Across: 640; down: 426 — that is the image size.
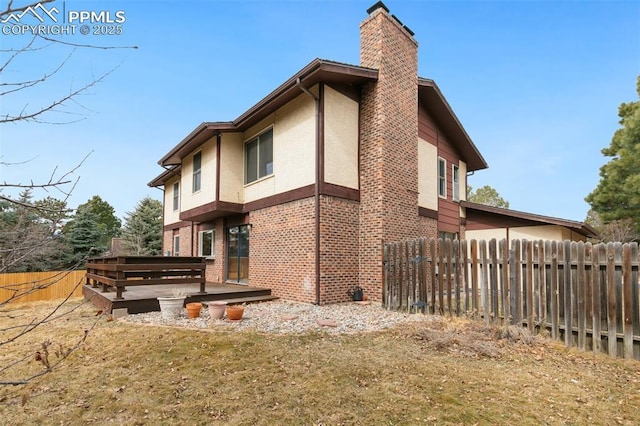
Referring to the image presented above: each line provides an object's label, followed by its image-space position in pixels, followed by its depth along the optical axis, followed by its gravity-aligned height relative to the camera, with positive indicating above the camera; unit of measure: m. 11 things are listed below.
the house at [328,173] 9.88 +2.08
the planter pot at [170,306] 7.88 -1.57
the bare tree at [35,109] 1.72 +0.67
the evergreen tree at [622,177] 21.36 +3.90
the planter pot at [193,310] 7.88 -1.64
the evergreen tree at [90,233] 24.65 +0.25
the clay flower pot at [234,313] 7.57 -1.65
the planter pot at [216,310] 7.76 -1.61
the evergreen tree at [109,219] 38.23 +2.25
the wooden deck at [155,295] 8.44 -1.64
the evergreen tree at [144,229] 30.28 +0.69
